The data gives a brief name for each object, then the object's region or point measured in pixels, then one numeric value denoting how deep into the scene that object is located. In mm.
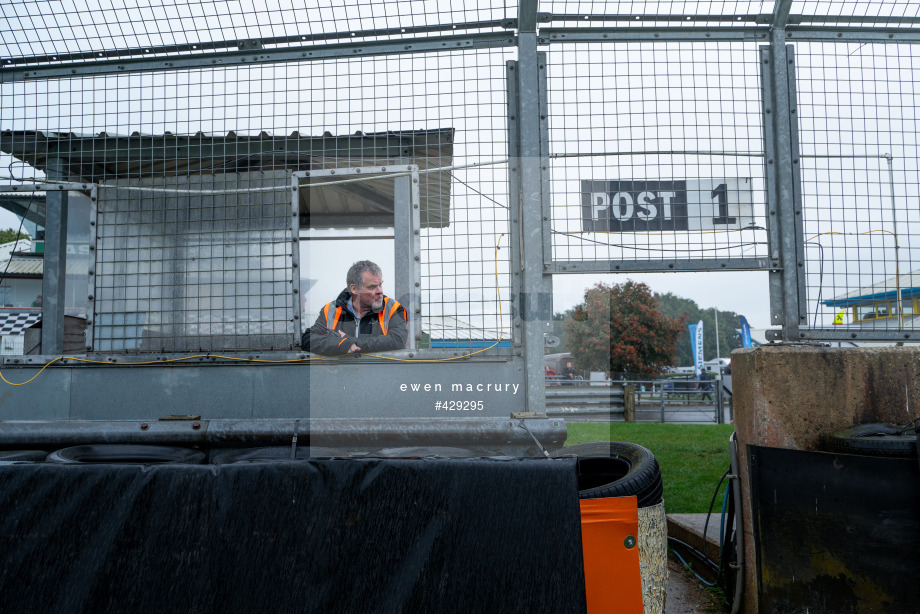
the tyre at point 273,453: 2984
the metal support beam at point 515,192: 3418
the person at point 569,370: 17938
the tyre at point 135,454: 3037
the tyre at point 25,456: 2770
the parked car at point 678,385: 15650
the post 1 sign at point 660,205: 3311
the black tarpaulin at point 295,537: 1890
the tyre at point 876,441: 2418
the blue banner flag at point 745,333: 10743
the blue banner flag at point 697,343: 31000
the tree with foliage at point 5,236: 39547
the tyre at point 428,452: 2934
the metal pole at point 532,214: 3330
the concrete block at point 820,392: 2818
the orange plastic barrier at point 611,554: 2006
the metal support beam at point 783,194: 3326
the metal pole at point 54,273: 3934
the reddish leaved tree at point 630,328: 33909
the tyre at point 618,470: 2287
